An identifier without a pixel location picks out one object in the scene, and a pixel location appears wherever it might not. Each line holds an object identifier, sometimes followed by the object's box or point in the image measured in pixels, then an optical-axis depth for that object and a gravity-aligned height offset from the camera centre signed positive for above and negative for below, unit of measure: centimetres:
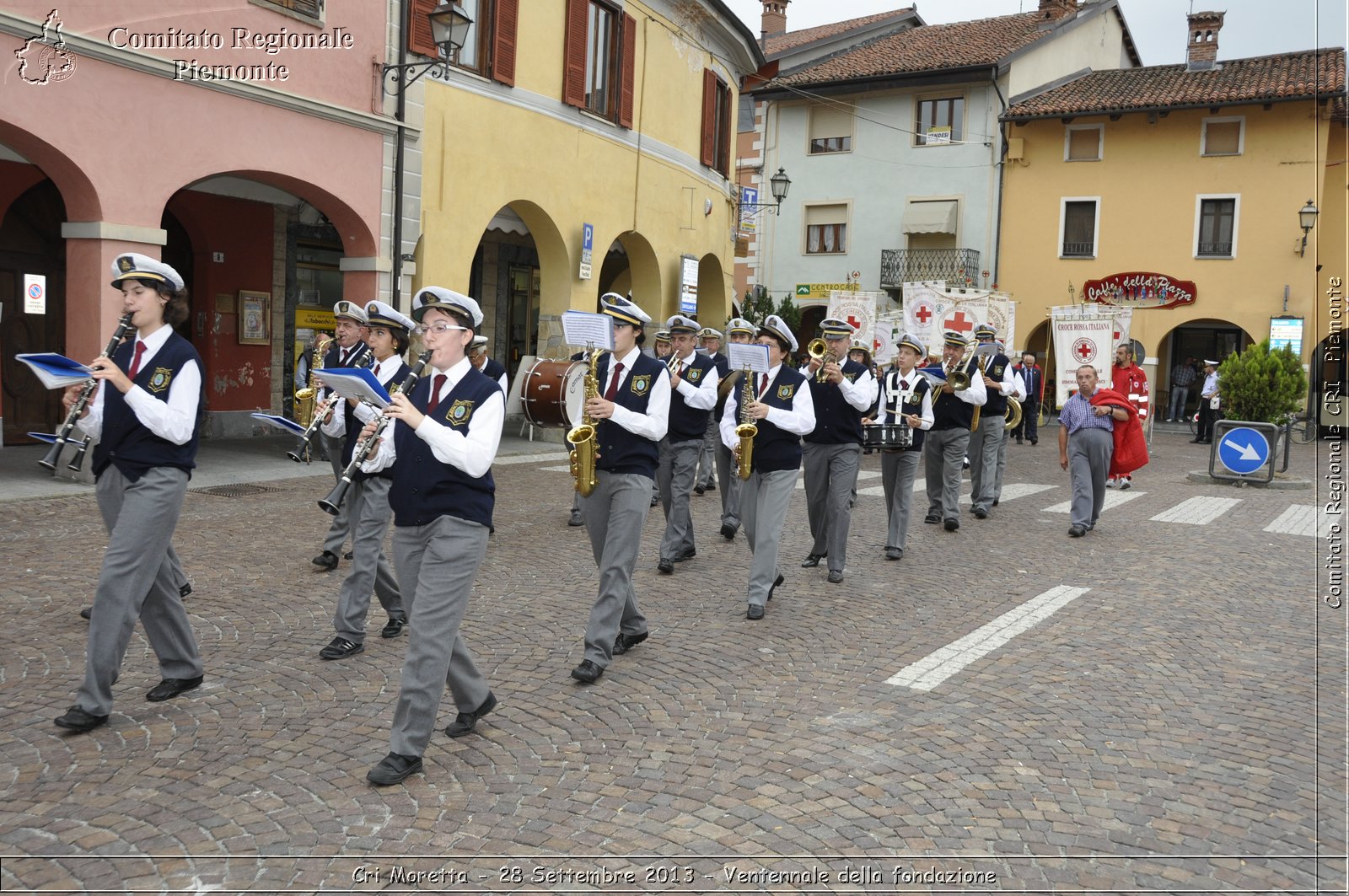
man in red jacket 1482 +16
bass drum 1408 -31
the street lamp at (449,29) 1418 +429
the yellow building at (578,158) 1683 +361
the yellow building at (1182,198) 3120 +560
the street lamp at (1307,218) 3034 +480
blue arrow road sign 1678 -85
